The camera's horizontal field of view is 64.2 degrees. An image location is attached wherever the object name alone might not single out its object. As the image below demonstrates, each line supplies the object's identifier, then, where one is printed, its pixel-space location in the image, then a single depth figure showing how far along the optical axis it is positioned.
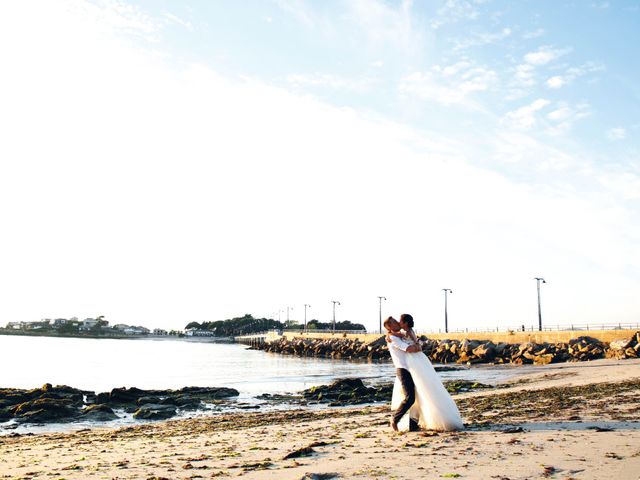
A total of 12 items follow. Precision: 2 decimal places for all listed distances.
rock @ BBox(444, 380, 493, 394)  20.48
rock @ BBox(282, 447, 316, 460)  7.92
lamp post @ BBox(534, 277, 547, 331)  55.96
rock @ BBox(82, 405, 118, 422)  18.16
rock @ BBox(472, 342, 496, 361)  44.22
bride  8.93
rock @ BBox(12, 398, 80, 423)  17.86
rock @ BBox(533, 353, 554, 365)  38.38
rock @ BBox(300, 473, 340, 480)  6.32
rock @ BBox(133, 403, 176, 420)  17.81
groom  9.08
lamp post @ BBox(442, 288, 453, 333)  71.88
